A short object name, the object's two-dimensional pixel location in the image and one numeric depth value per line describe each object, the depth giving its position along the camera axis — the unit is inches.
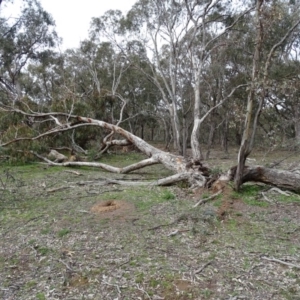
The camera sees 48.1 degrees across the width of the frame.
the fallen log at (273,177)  279.0
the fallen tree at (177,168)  284.8
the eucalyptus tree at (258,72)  254.5
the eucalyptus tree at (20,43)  721.1
